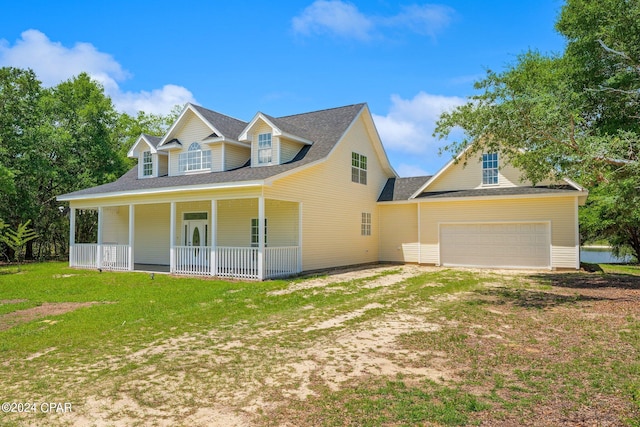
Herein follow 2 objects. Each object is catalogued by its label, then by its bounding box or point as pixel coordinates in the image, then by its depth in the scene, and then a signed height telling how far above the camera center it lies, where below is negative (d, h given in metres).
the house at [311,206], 16.58 +0.83
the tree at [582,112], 11.63 +3.20
